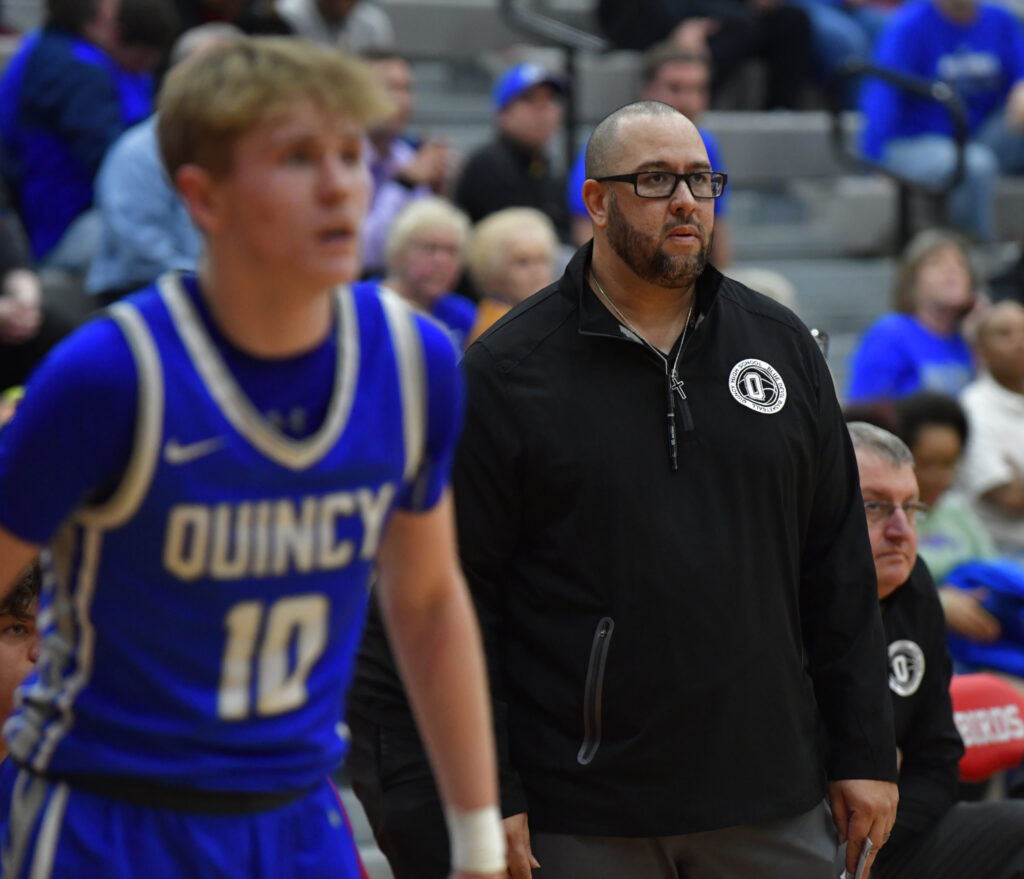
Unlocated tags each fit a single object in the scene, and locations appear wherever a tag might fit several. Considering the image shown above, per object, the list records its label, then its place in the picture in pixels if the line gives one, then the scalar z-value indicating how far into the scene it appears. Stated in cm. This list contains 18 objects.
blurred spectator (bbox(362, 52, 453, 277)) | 1261
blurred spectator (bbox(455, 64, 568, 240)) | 1327
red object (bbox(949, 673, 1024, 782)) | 737
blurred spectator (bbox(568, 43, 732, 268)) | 1448
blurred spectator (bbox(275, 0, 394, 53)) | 1409
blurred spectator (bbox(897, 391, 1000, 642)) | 966
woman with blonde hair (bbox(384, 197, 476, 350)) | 1138
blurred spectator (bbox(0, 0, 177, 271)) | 1162
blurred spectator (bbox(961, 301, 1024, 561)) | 1134
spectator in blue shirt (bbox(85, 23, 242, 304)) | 1072
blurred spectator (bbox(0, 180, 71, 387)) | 1010
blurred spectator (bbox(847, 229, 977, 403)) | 1267
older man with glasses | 645
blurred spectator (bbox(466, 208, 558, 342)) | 1115
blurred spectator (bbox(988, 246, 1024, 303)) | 1497
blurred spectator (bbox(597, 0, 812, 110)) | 1748
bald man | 504
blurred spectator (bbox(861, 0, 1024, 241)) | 1677
